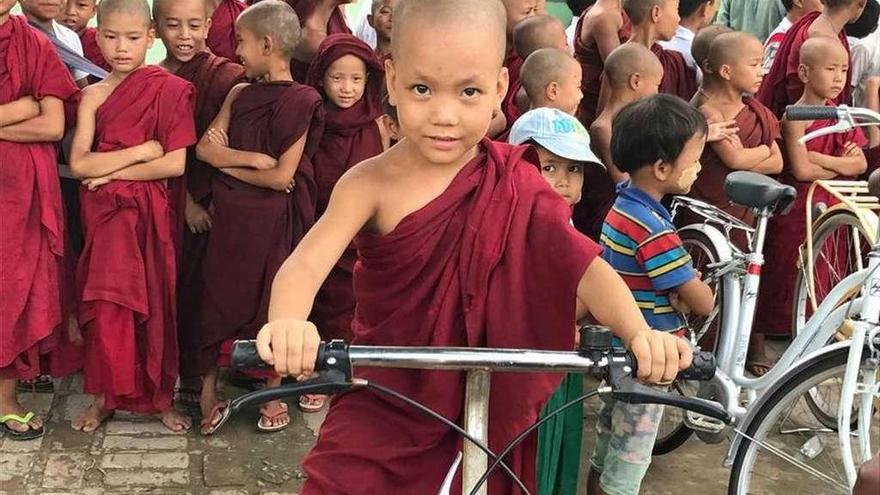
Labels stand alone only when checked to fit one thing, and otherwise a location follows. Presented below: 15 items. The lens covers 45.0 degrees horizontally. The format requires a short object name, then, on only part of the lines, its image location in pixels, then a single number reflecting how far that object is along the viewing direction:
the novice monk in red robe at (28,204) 3.62
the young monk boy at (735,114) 4.43
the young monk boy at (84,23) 4.66
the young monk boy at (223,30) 4.81
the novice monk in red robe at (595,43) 5.14
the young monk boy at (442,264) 1.87
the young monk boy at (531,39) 4.56
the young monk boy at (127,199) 3.72
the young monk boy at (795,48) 5.18
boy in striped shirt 3.19
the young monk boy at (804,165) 4.76
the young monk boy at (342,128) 4.14
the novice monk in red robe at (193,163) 4.07
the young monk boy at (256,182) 3.93
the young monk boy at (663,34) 4.94
